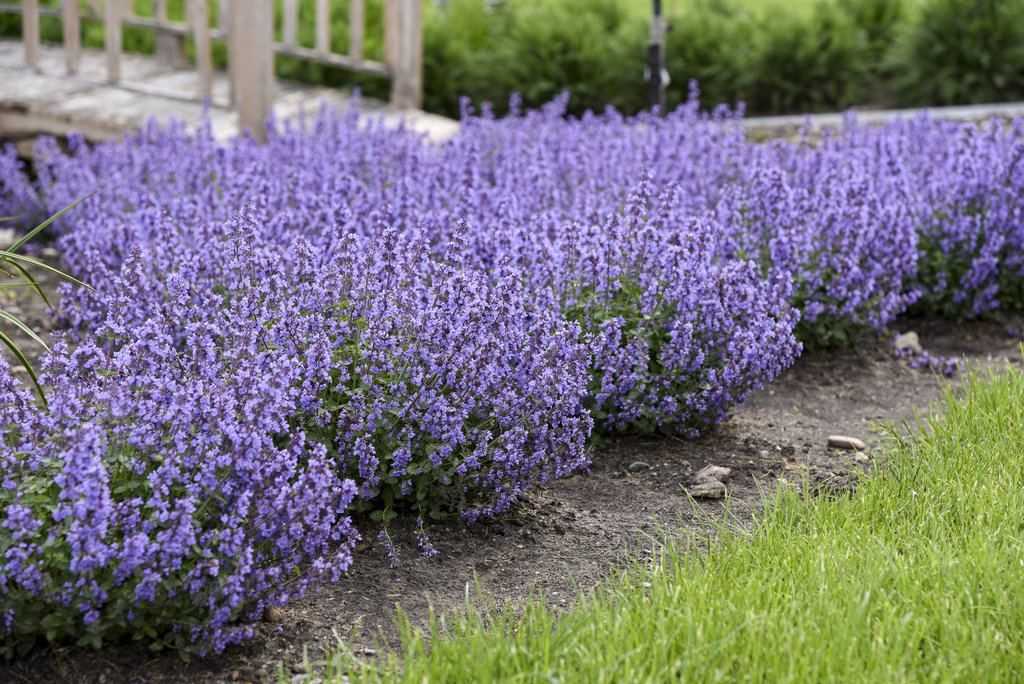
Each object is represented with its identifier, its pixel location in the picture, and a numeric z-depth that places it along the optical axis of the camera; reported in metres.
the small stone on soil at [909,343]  5.00
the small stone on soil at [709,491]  3.62
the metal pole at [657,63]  8.27
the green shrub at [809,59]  10.80
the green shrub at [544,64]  10.53
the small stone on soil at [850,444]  4.05
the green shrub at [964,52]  10.63
